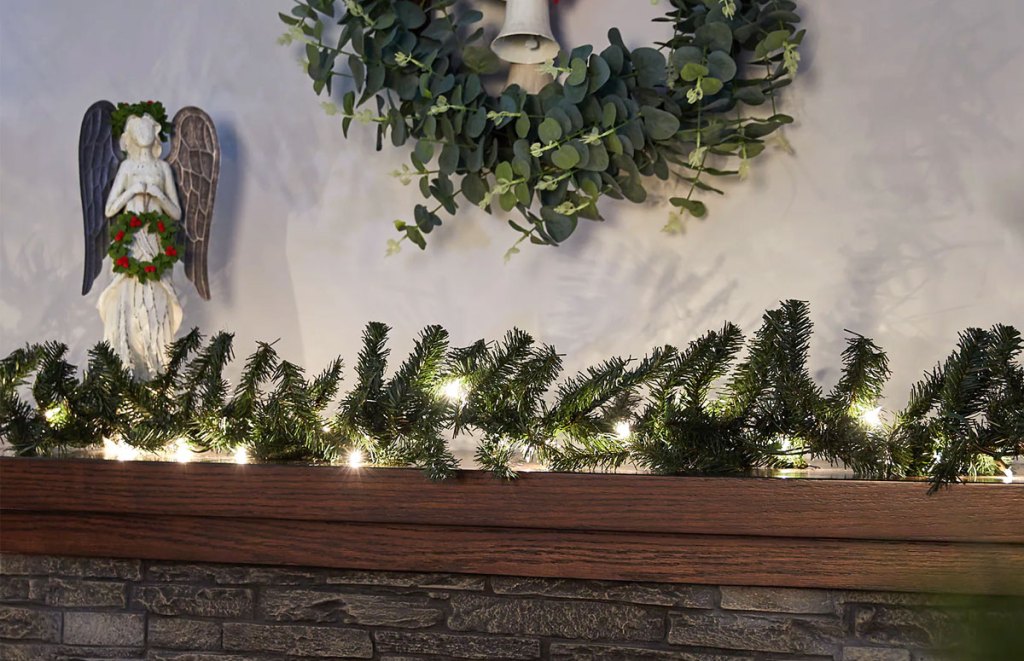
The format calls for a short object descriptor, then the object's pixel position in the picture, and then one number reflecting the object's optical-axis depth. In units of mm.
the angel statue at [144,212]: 1862
